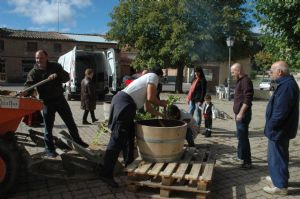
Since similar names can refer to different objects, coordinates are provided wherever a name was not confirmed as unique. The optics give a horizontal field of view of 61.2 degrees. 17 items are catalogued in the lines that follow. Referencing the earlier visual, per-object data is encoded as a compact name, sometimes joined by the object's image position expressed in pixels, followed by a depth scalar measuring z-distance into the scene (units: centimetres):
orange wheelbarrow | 311
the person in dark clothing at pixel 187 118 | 457
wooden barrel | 340
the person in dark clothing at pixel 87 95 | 721
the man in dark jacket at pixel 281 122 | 326
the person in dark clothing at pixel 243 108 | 408
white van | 1192
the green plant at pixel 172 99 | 518
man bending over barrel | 344
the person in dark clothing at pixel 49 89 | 411
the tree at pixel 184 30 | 1603
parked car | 2723
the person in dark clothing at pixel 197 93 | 602
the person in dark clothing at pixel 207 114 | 608
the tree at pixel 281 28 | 595
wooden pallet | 312
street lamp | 1379
